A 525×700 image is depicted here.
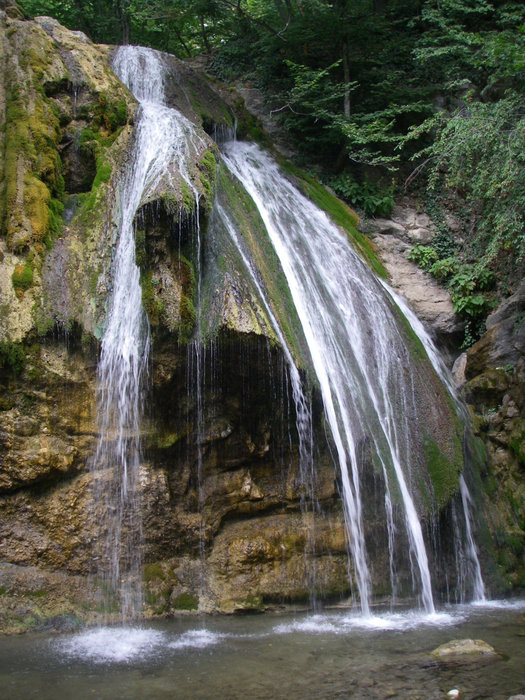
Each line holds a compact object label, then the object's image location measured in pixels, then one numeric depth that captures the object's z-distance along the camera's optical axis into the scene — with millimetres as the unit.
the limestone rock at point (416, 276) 11219
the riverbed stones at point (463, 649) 4930
